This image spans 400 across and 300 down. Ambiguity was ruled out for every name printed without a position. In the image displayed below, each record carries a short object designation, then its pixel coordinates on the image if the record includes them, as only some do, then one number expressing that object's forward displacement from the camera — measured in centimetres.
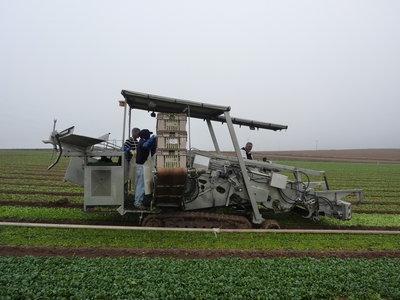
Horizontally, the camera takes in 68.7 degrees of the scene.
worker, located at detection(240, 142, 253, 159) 1062
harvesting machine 748
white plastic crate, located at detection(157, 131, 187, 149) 741
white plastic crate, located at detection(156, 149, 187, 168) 739
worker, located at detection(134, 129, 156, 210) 797
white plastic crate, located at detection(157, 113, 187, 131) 742
